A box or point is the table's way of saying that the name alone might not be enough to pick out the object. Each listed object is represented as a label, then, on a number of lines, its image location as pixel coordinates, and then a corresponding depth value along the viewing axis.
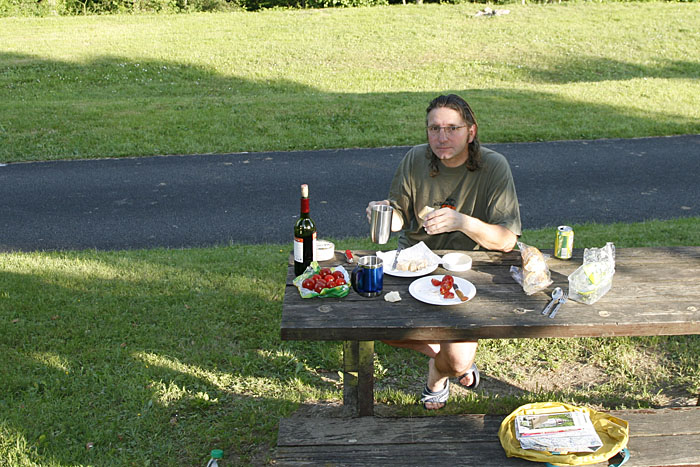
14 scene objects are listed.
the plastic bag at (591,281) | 2.83
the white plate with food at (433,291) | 2.83
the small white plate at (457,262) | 3.17
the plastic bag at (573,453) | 2.42
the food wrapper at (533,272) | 2.92
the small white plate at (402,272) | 3.10
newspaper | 2.48
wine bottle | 3.11
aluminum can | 3.23
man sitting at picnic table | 3.28
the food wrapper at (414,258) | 3.15
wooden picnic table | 2.65
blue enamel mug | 2.86
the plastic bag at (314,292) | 2.88
